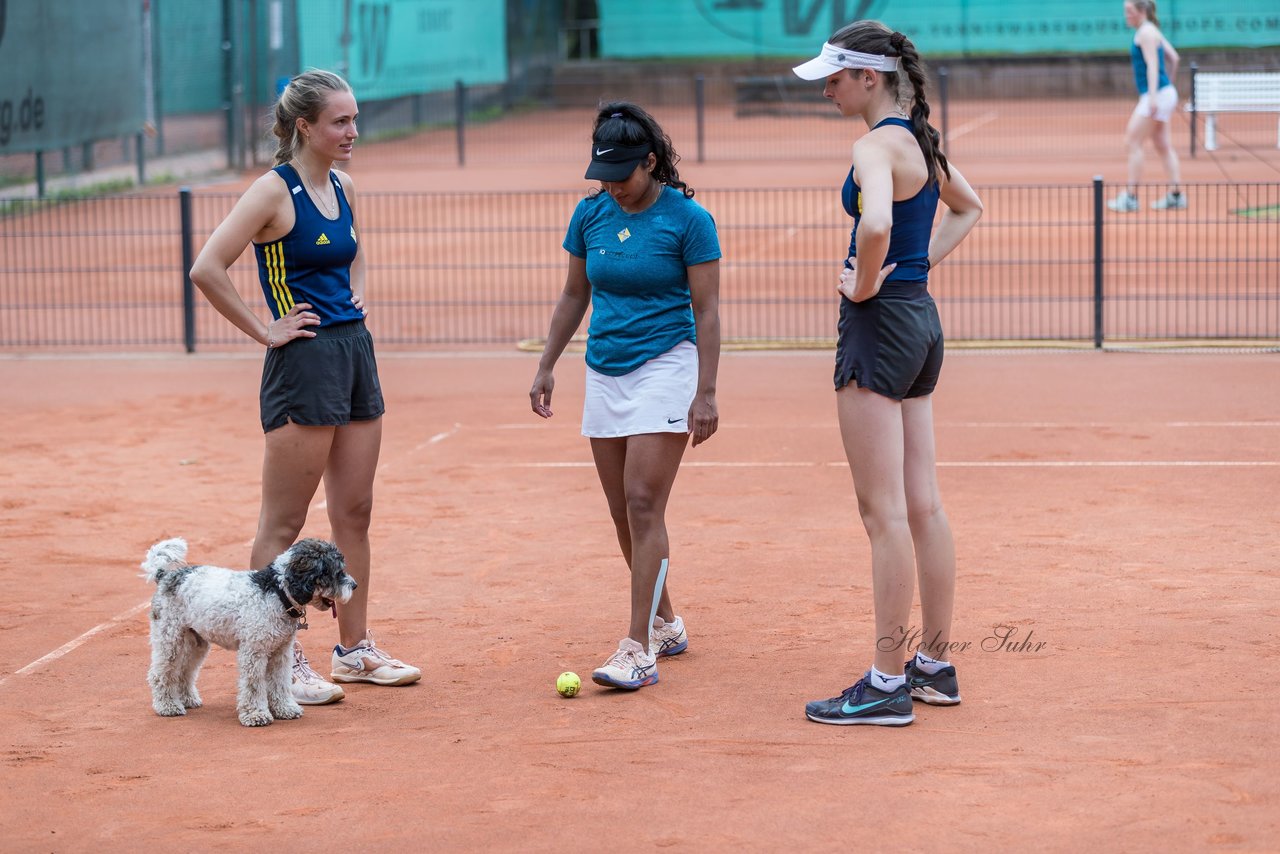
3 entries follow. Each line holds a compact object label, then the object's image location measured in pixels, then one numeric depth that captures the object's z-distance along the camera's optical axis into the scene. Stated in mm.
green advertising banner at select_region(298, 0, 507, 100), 31156
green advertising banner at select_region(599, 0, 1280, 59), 38875
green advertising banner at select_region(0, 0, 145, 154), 21844
